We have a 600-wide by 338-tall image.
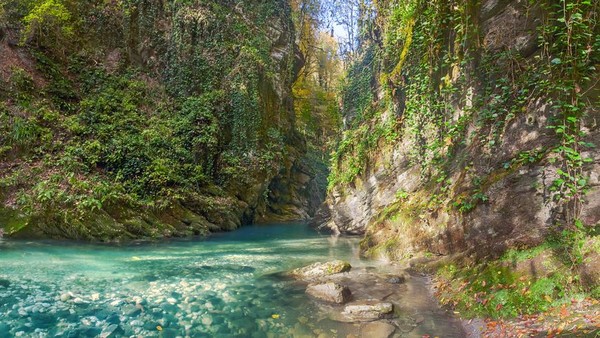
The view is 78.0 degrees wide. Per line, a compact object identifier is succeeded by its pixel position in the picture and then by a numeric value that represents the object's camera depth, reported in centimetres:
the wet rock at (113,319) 525
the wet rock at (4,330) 466
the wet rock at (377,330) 489
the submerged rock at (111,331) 482
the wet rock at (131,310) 556
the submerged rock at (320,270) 823
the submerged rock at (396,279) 752
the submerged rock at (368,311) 552
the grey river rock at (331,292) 632
